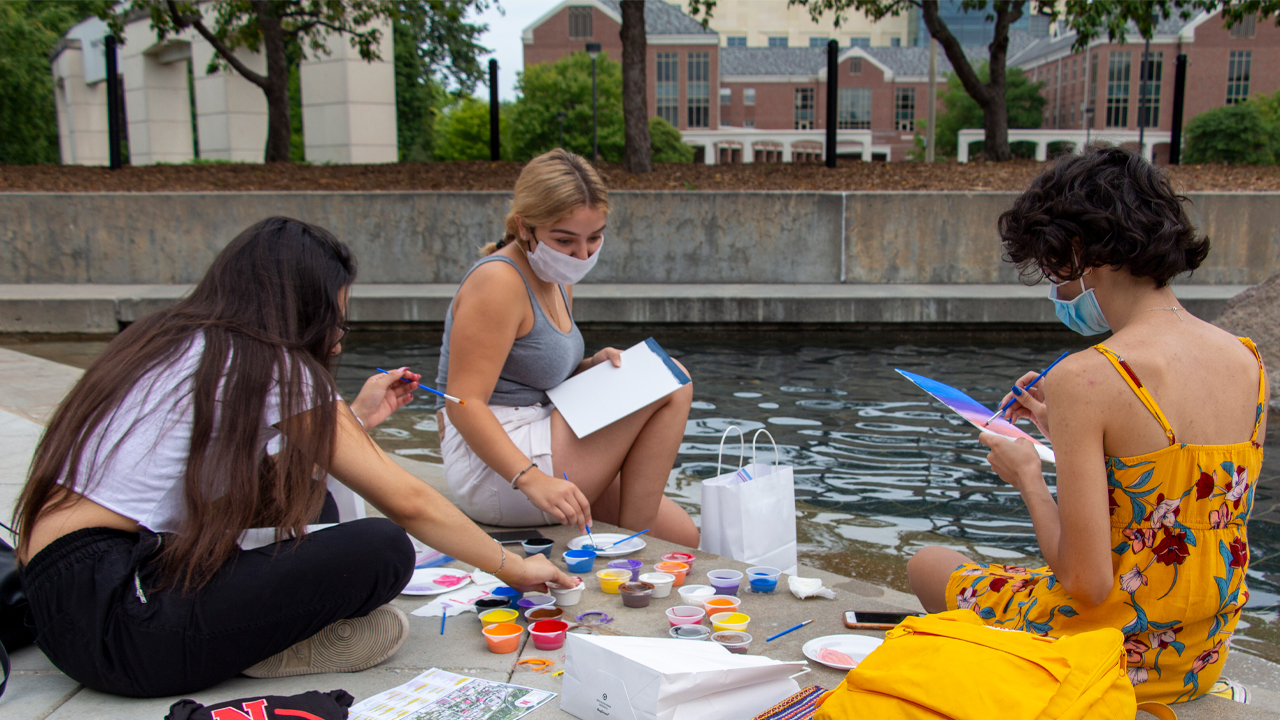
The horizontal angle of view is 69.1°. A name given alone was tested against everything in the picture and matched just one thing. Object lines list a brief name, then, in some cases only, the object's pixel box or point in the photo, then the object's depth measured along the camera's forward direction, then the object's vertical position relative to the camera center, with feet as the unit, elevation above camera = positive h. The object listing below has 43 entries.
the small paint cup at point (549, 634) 7.98 -3.44
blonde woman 10.27 -1.83
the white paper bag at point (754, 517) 10.12 -3.12
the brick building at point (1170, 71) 206.28 +35.79
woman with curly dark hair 6.14 -1.41
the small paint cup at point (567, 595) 8.73 -3.39
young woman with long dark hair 6.45 -1.81
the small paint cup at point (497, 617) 8.46 -3.48
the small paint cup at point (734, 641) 7.69 -3.38
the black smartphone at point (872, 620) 8.40 -3.52
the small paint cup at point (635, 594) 8.91 -3.45
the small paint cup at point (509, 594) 8.86 -3.49
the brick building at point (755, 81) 236.63 +42.42
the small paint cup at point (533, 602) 8.65 -3.41
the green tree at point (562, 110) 156.04 +20.31
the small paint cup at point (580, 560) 9.68 -3.39
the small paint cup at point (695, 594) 8.92 -3.47
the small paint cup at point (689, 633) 7.99 -3.44
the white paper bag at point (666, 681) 5.99 -3.00
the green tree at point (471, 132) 157.99 +17.46
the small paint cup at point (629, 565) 9.76 -3.50
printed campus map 6.79 -3.51
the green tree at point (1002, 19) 38.37 +8.90
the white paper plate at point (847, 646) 7.75 -3.48
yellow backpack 5.04 -2.48
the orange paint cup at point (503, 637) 7.94 -3.44
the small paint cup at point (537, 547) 10.03 -3.38
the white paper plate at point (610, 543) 10.21 -3.46
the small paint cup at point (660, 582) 9.13 -3.41
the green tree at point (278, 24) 45.39 +10.61
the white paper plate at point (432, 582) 9.38 -3.56
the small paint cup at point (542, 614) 8.54 -3.48
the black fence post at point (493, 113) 45.14 +5.86
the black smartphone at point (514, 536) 10.77 -3.56
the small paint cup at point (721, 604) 8.65 -3.46
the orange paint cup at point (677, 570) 9.53 -3.46
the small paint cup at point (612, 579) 9.28 -3.44
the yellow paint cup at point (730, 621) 8.19 -3.43
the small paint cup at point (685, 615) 8.18 -3.38
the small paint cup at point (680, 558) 9.94 -3.51
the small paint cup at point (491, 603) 8.80 -3.49
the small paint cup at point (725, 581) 9.07 -3.39
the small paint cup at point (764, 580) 9.29 -3.45
